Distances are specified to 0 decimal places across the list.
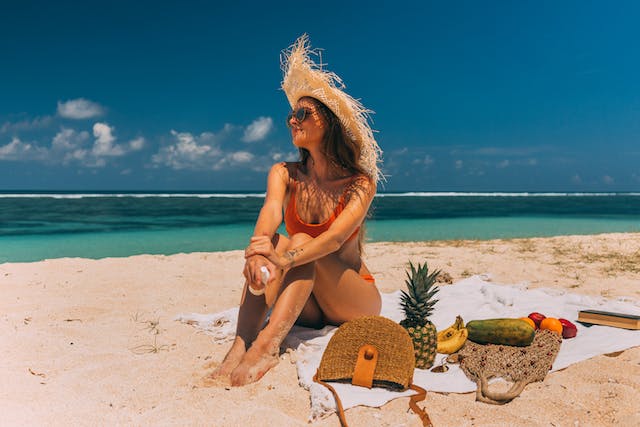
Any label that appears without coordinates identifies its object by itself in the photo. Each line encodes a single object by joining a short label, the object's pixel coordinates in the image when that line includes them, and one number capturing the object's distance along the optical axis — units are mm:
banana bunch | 3879
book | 4188
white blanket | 3084
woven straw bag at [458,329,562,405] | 3061
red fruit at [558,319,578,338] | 4164
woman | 3420
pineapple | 3498
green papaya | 3877
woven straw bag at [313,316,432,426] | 3146
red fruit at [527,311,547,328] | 4332
